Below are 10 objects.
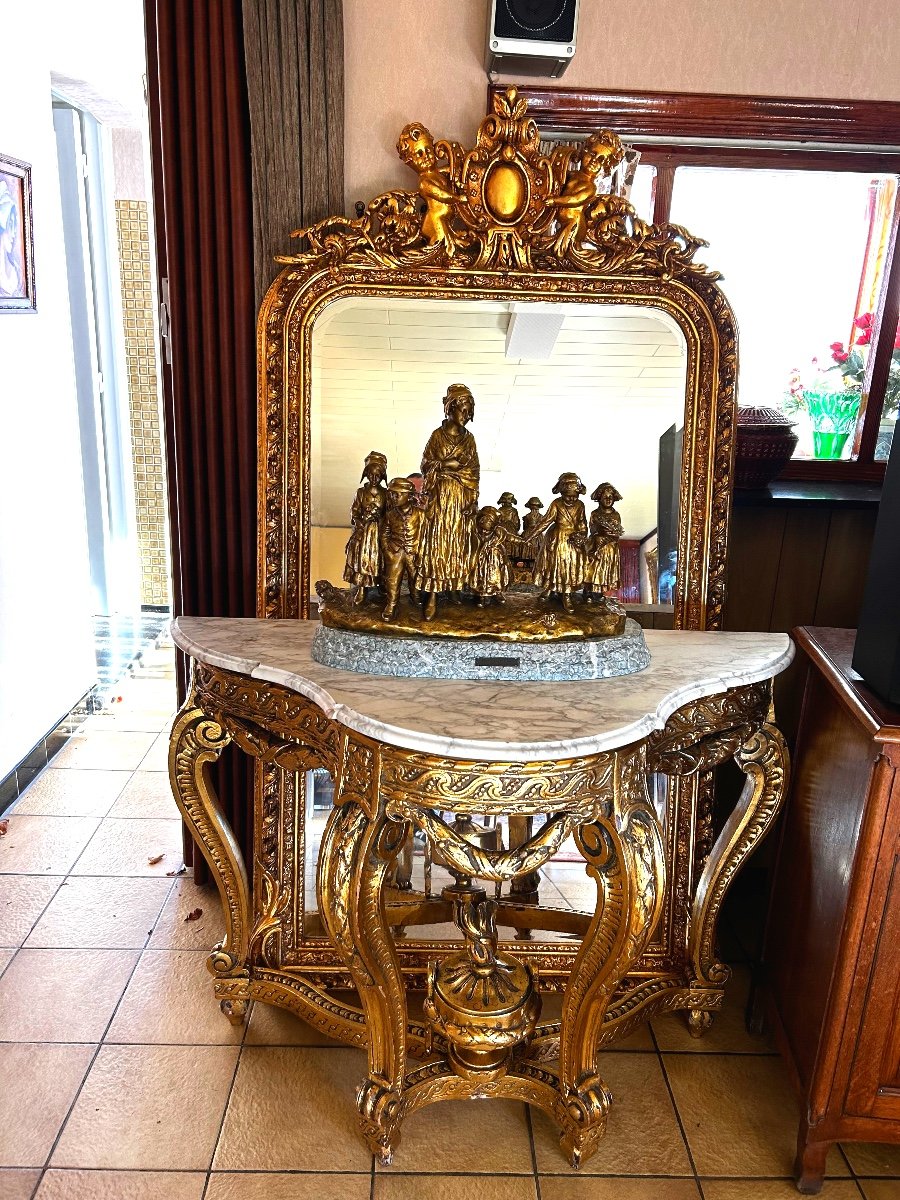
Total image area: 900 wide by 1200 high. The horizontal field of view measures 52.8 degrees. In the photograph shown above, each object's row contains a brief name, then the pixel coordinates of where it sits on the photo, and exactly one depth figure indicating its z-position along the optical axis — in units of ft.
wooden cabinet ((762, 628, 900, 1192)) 5.53
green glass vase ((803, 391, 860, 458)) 8.29
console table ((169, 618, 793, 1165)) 5.10
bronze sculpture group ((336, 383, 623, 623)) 5.95
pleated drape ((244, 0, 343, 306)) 6.73
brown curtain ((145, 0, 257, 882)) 7.06
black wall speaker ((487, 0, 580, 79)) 6.61
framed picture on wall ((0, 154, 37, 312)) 10.16
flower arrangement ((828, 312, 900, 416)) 8.14
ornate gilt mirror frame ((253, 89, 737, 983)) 6.74
